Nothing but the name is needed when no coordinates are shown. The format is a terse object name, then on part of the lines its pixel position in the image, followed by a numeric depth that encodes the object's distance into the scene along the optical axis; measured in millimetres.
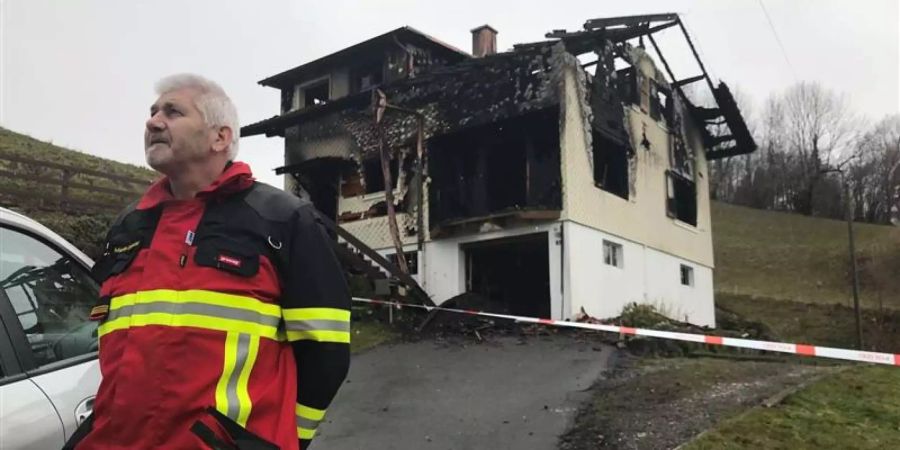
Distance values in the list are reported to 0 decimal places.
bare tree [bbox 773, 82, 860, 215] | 55406
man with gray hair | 1949
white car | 2473
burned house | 15461
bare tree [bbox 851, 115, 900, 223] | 53094
